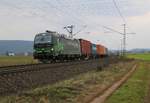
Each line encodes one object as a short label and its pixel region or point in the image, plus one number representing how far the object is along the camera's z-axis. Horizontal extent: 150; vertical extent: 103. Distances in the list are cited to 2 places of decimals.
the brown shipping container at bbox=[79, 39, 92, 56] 63.21
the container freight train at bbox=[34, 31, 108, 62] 40.94
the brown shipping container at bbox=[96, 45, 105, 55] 87.39
